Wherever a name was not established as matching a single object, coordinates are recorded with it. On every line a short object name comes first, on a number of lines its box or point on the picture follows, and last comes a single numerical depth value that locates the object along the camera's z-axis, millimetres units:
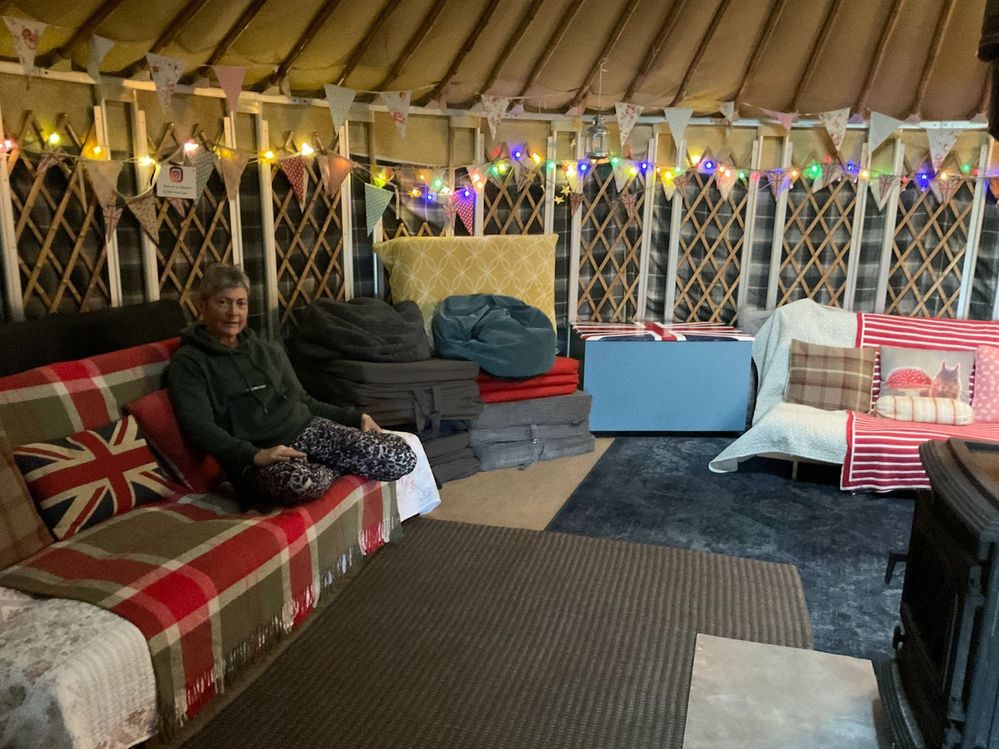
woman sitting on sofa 2301
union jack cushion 2021
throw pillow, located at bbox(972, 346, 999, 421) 3574
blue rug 2434
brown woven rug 1853
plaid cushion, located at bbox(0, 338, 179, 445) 2137
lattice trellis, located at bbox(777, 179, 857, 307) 4316
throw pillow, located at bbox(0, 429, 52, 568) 1880
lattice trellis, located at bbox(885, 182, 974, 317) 4227
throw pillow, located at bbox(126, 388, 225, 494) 2361
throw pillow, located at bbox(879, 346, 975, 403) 3605
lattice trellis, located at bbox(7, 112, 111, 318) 2738
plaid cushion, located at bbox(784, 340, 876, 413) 3682
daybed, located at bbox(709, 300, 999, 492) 3279
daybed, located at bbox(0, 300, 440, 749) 1521
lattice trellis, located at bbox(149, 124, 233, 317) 3184
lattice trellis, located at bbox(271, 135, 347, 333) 3666
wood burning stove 1458
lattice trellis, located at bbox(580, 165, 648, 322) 4352
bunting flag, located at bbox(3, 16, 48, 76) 2412
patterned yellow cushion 3809
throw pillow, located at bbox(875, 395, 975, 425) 3479
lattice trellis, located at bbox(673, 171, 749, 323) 4391
